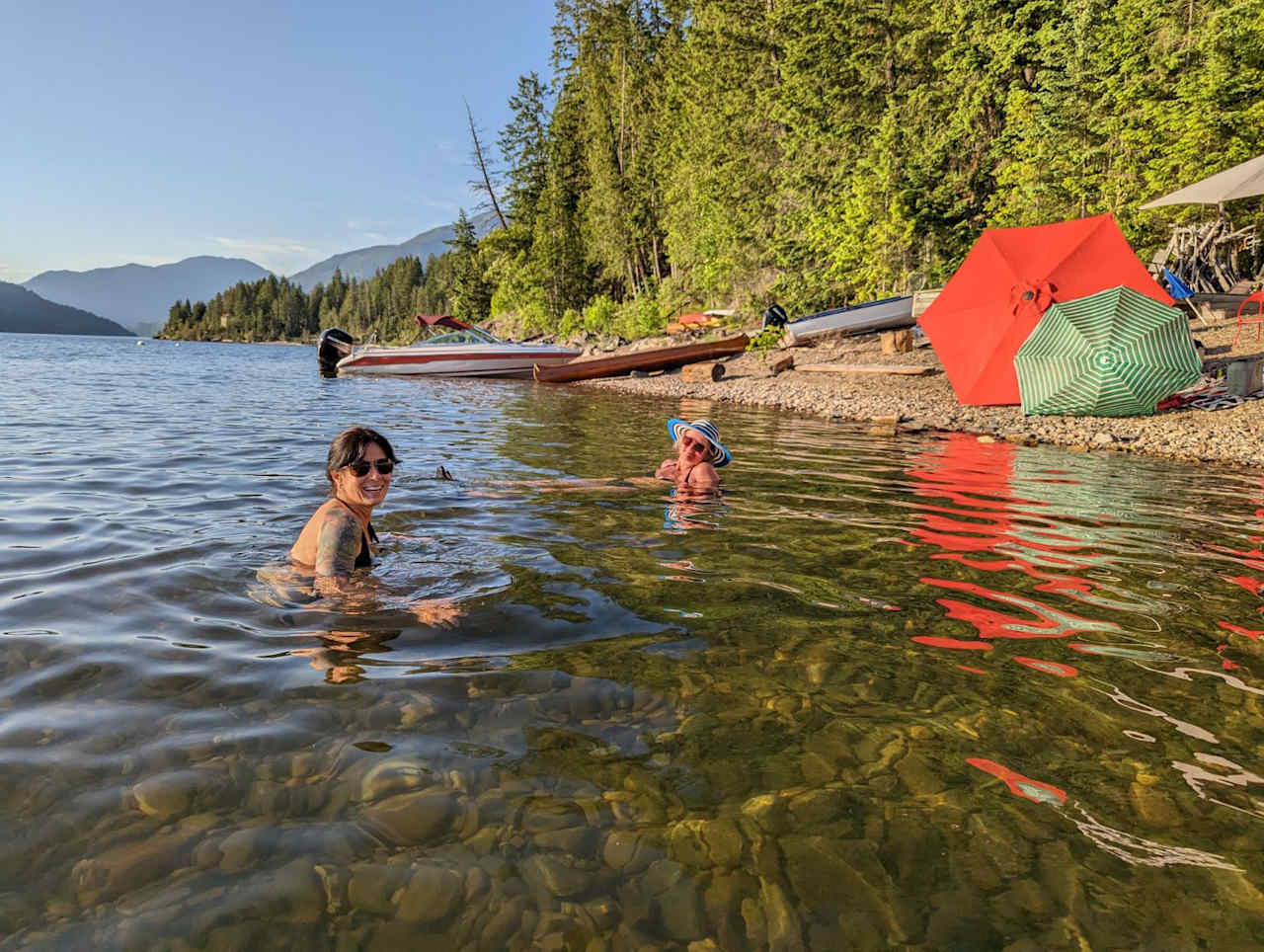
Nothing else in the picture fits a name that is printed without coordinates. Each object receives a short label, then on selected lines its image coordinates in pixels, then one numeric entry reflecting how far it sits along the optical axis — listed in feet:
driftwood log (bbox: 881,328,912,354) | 72.08
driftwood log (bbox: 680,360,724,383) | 76.02
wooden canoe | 85.46
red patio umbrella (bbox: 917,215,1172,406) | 43.24
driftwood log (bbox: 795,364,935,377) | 61.00
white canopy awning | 38.19
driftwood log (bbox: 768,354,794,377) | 75.36
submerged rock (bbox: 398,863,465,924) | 6.37
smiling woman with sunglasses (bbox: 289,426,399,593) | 14.23
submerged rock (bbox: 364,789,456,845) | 7.36
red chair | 48.61
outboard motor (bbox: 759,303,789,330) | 87.61
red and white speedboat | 94.02
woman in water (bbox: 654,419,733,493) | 24.89
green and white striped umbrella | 39.55
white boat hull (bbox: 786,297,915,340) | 77.10
